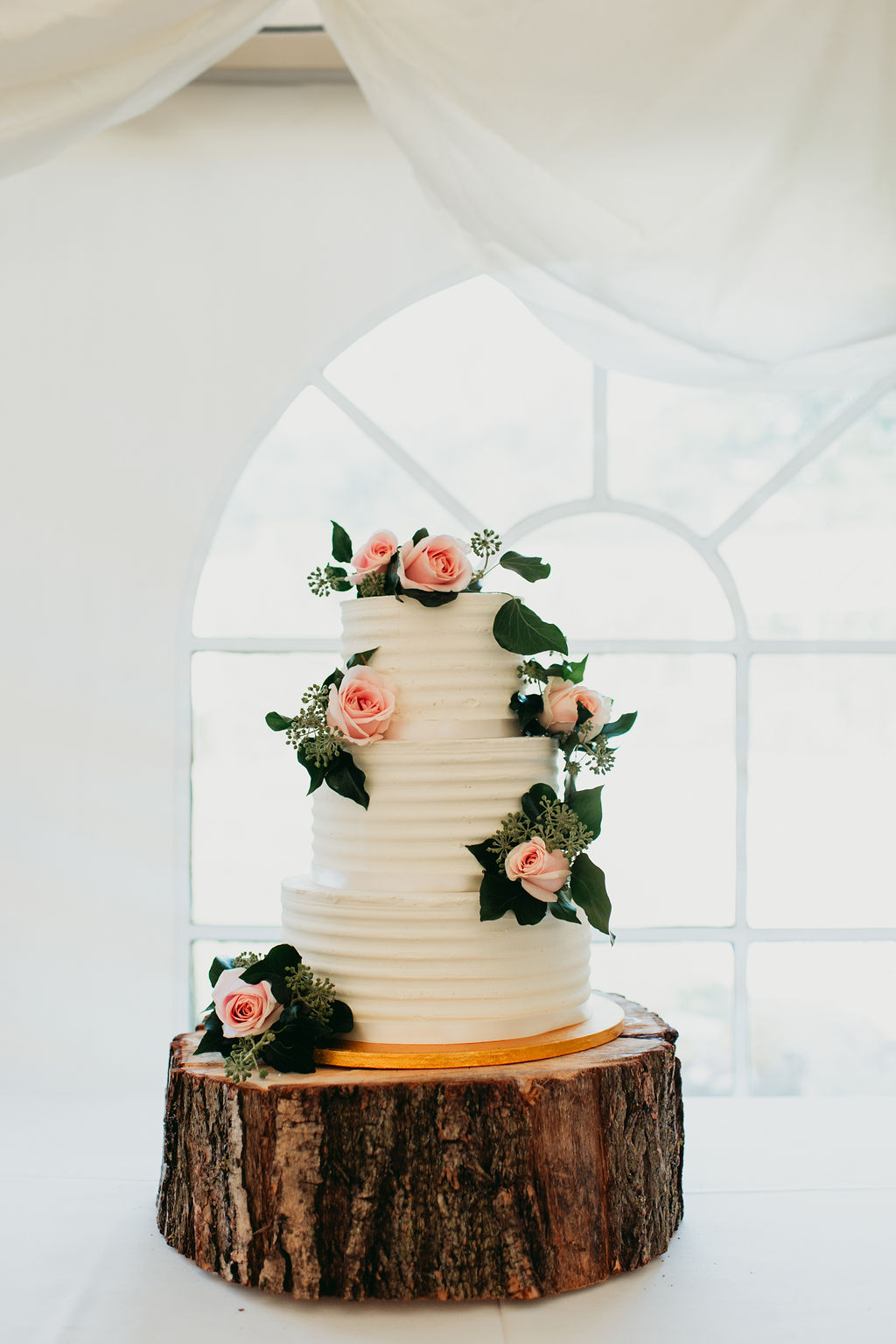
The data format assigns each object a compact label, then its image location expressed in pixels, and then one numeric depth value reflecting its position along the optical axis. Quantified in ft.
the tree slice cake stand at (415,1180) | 5.30
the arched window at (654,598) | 9.70
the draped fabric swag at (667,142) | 6.25
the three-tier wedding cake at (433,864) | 5.74
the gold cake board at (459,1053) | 5.54
